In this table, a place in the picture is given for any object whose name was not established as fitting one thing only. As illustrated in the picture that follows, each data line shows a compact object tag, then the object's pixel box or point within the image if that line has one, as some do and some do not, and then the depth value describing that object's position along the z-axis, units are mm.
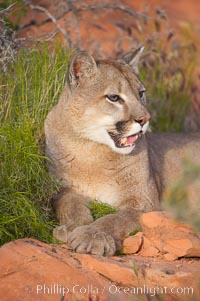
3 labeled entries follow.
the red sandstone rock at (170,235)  11234
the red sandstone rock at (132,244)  11742
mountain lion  12836
